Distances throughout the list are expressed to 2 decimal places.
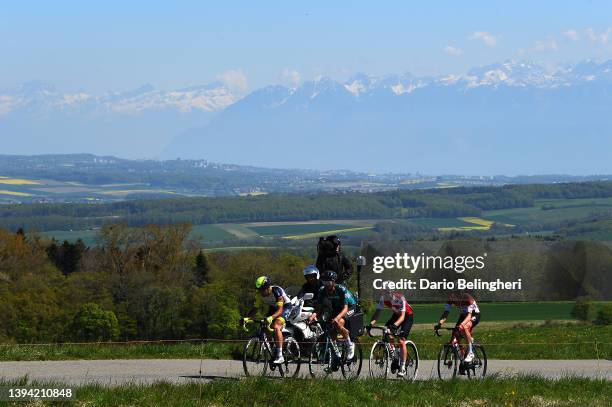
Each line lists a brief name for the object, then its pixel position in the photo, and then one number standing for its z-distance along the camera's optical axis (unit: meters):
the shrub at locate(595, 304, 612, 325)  66.75
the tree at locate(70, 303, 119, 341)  75.62
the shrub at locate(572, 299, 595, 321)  73.62
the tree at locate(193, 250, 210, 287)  102.36
